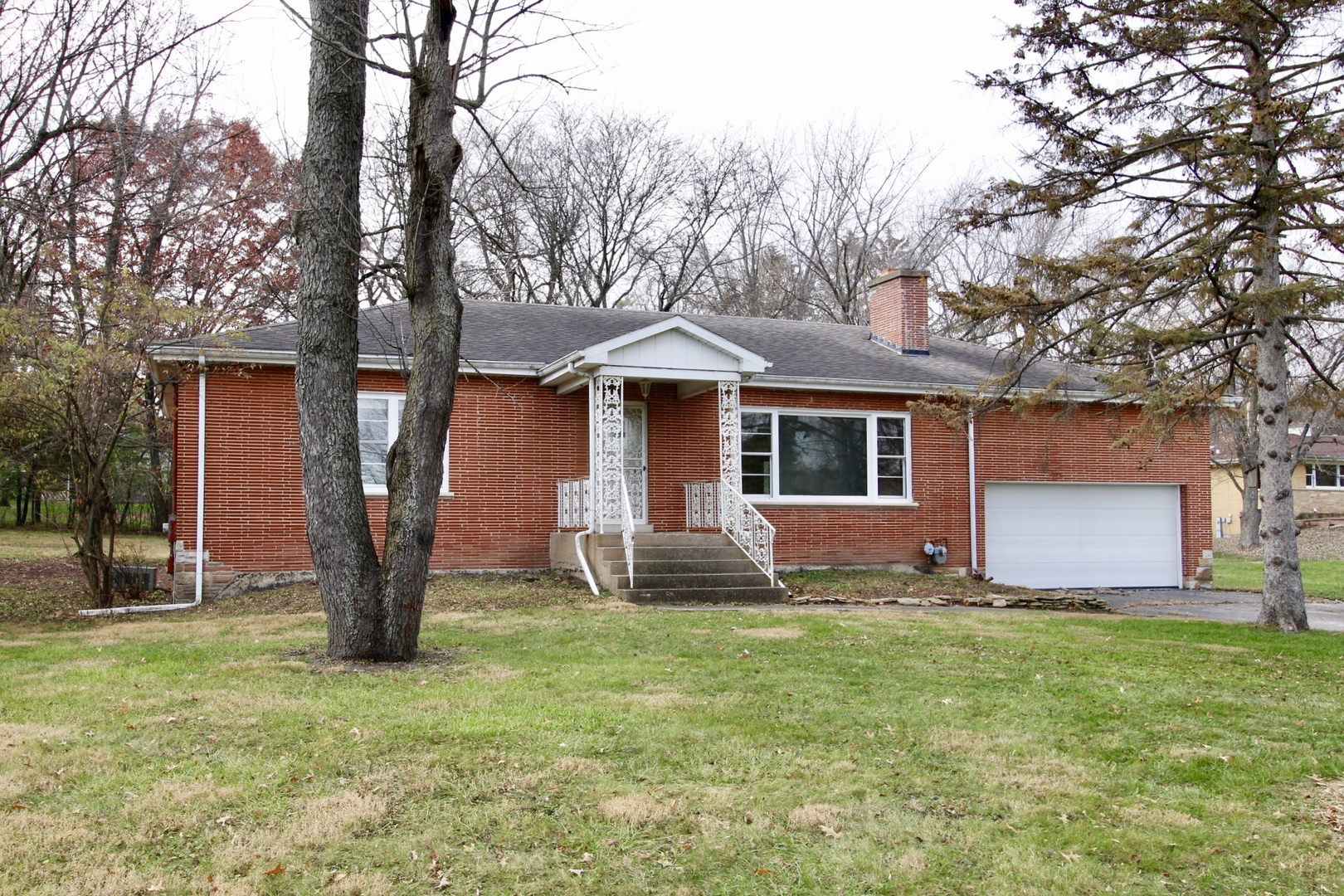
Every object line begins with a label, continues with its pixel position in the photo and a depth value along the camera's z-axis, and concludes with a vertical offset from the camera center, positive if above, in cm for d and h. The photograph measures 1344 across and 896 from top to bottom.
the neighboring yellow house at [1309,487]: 4400 -48
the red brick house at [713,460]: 1488 +34
